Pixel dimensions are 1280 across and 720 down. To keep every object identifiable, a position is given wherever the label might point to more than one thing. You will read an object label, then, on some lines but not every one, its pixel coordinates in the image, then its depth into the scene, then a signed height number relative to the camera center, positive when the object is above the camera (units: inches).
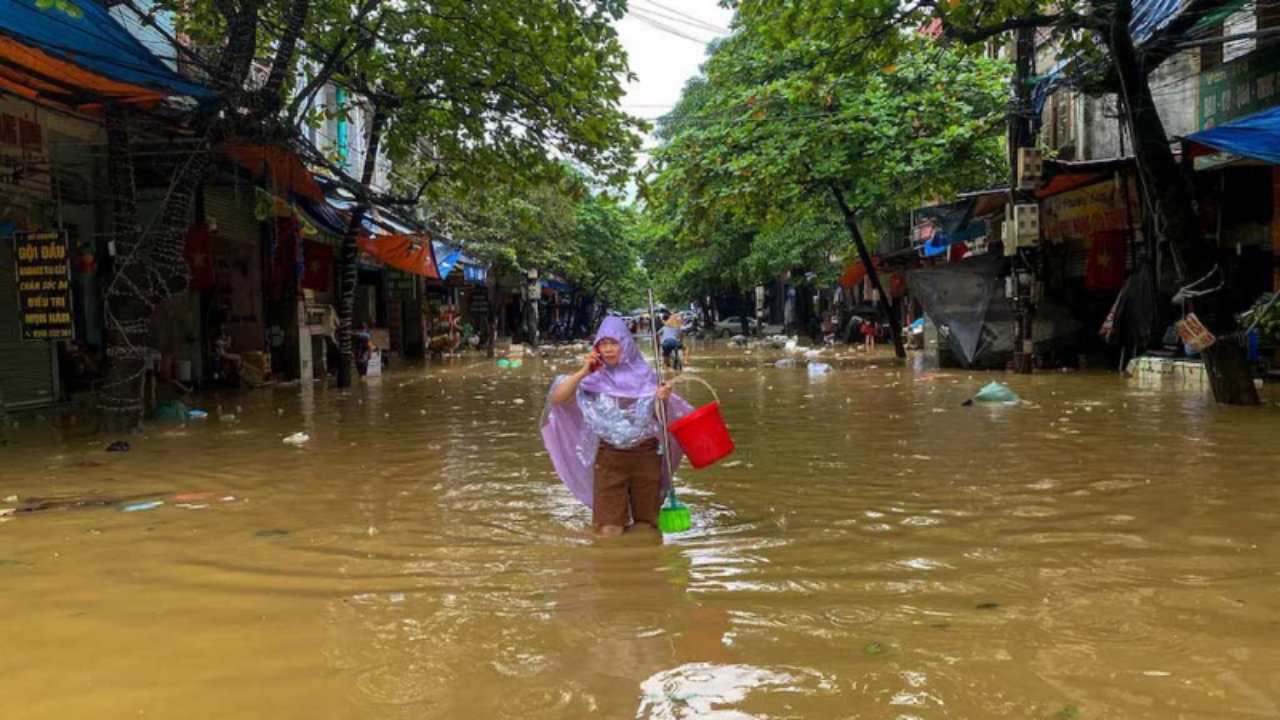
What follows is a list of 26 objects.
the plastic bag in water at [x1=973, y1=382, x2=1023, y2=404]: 451.5 -38.6
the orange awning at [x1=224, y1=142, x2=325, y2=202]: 463.8 +95.3
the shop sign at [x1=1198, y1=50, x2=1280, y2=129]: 454.3 +119.5
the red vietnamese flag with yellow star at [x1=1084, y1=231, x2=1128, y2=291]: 623.2 +37.9
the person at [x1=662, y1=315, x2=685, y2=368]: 811.4 -11.1
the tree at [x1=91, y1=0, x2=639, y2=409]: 389.1 +126.6
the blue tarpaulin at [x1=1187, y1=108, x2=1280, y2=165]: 327.6 +66.4
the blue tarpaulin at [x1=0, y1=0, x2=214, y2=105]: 293.9 +101.1
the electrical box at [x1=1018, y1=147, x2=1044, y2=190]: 565.3 +94.2
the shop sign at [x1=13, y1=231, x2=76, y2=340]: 367.6 +26.5
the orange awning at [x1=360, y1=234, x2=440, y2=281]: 733.9 +72.3
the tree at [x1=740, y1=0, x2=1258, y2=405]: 388.2 +117.5
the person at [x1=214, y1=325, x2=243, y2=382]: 647.1 -13.2
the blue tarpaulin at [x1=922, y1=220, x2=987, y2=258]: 789.9 +75.9
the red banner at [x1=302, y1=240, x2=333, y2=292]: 729.3 +61.1
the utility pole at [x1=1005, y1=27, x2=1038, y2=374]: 570.3 +84.8
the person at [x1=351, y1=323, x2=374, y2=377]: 803.4 -10.1
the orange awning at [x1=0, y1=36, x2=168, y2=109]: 288.4 +93.7
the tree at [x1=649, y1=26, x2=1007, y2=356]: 621.3 +131.1
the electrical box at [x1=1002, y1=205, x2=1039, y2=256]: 590.2 +59.8
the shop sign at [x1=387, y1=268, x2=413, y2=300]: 994.7 +61.8
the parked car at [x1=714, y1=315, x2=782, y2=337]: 1987.0 -2.6
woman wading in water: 205.8 -21.9
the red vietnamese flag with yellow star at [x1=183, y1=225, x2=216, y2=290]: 543.5 +53.3
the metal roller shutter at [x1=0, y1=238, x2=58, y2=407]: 470.3 -5.5
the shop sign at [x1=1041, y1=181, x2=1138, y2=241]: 601.9 +72.4
